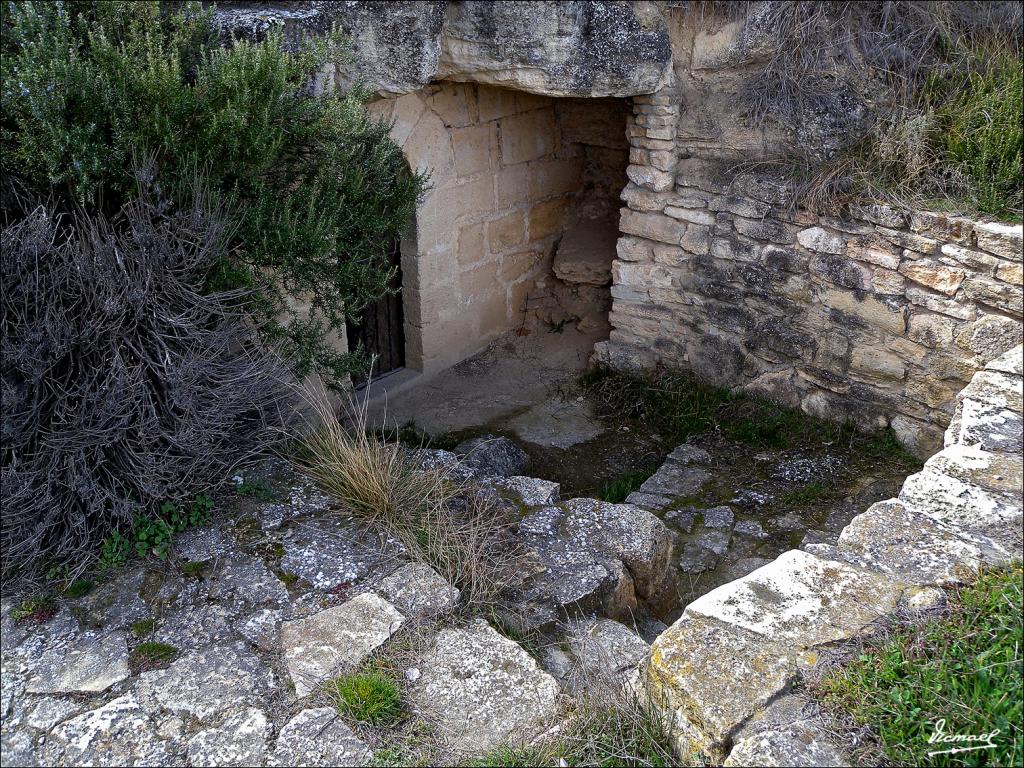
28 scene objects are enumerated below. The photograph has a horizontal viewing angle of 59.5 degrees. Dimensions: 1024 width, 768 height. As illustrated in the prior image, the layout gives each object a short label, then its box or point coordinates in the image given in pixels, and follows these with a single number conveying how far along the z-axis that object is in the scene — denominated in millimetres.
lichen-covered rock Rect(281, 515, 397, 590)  3385
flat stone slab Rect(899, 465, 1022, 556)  2930
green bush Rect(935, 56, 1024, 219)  4449
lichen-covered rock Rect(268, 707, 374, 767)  2602
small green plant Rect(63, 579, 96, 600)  3190
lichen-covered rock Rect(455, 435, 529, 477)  5105
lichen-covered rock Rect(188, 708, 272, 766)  2609
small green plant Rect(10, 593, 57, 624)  3076
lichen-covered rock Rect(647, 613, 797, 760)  2428
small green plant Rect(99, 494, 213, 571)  3330
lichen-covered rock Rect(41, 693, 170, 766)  2590
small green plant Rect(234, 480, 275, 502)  3771
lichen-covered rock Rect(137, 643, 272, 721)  2787
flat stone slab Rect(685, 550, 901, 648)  2645
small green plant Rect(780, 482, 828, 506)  4839
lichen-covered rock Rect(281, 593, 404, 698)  2900
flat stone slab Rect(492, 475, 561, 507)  4148
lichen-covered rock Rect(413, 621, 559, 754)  2725
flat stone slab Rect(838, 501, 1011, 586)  2793
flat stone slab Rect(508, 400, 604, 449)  5730
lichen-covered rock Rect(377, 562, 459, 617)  3213
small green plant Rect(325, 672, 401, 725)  2713
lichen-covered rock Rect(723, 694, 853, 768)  2260
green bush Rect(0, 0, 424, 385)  3361
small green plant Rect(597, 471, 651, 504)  5090
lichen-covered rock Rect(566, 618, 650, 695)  2846
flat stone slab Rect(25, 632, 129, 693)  2824
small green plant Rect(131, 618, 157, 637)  3062
